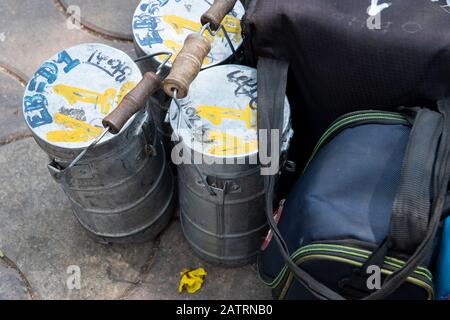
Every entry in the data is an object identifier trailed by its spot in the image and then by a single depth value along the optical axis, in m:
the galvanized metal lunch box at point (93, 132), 1.39
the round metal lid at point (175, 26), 1.57
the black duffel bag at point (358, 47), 1.27
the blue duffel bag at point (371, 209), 1.08
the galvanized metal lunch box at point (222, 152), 1.32
